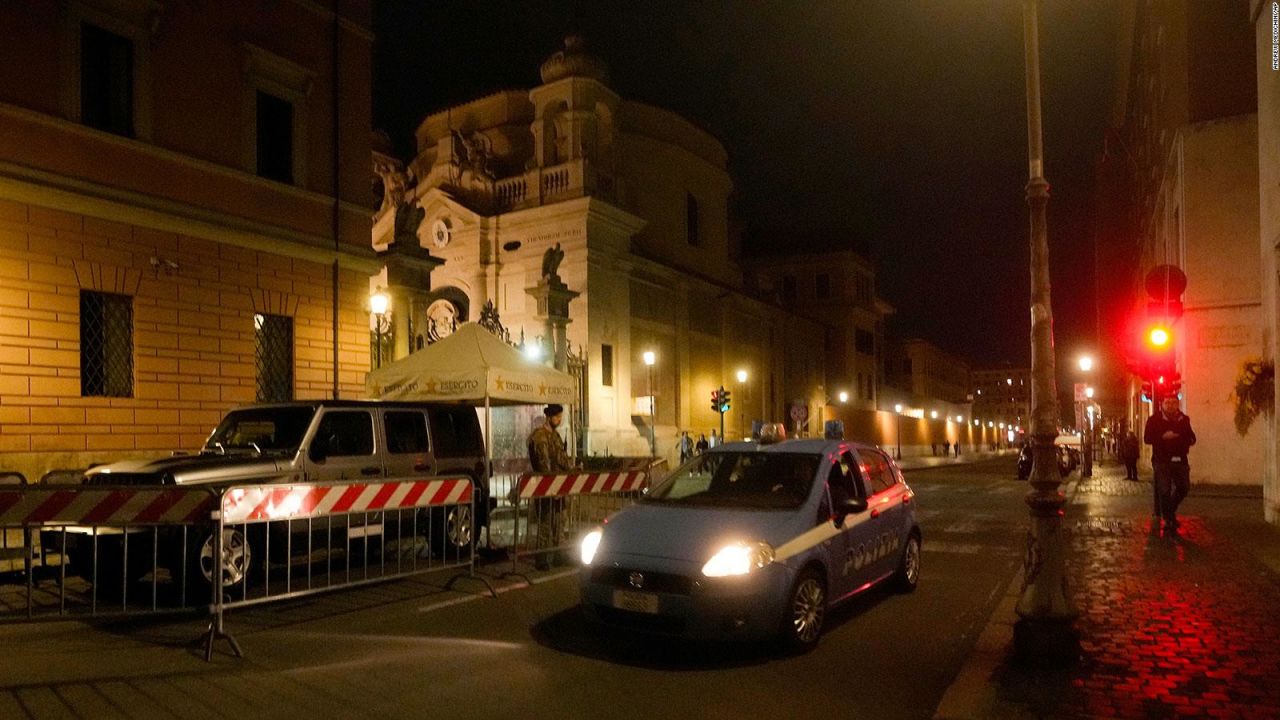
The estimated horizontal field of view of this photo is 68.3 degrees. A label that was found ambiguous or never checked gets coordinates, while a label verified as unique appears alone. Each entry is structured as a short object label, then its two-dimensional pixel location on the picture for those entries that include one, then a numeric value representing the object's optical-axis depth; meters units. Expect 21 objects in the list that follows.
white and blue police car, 6.87
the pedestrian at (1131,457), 30.87
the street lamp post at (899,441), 63.04
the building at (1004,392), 170.25
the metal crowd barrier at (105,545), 7.44
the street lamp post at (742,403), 45.08
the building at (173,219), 12.60
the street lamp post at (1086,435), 30.88
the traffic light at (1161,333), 12.47
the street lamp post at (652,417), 30.95
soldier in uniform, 11.57
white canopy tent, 12.02
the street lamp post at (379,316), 17.69
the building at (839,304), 61.50
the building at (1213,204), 24.27
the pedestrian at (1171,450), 14.02
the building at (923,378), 82.62
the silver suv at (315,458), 9.08
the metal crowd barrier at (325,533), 7.84
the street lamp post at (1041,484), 6.63
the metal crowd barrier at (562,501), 10.86
